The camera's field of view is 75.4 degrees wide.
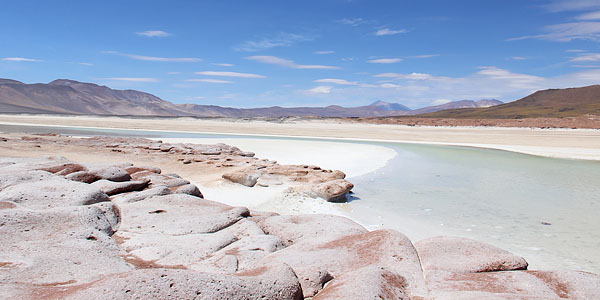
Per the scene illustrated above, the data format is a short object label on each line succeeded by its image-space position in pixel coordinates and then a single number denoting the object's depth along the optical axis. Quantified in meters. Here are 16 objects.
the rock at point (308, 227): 5.76
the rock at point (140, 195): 7.11
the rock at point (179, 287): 2.83
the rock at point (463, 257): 4.41
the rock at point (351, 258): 3.86
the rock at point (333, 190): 10.03
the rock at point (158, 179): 9.06
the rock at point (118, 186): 7.60
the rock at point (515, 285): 3.54
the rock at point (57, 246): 3.75
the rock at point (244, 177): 11.61
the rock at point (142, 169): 9.81
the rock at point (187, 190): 8.12
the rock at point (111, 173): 8.59
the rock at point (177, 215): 5.85
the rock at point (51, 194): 6.13
